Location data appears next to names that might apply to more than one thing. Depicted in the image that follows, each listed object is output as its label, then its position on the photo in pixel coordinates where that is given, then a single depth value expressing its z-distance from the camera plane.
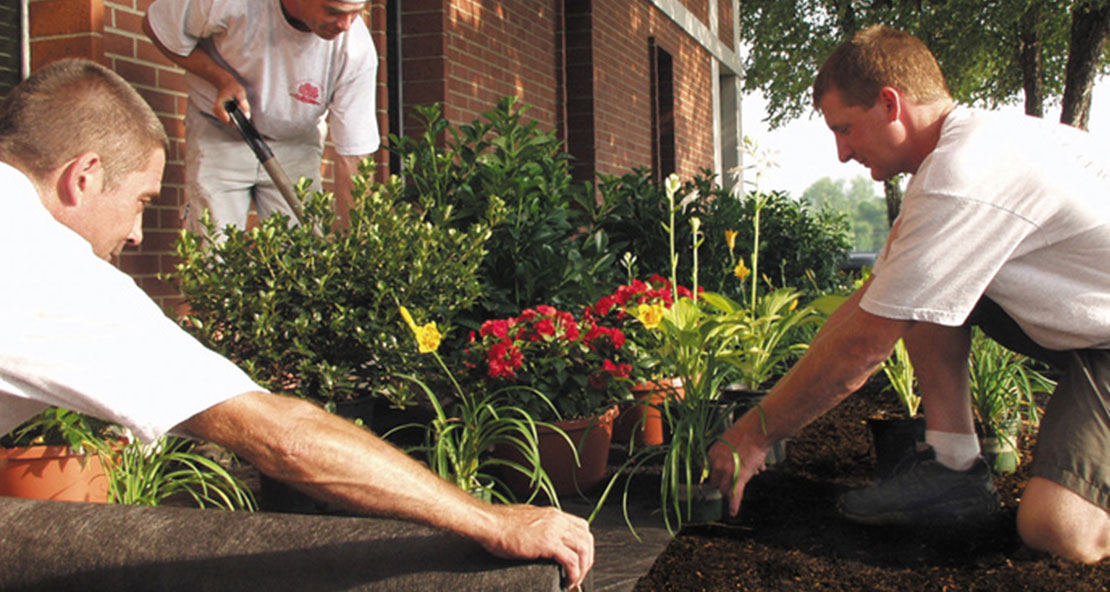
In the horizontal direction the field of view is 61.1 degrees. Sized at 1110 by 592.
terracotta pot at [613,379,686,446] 3.66
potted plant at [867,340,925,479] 3.23
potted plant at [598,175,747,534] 2.76
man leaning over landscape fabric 1.27
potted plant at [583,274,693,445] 3.24
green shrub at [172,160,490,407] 2.75
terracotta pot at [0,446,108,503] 2.54
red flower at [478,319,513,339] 3.01
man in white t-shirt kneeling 2.29
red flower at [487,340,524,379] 2.95
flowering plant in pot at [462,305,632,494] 3.06
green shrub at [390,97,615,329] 3.69
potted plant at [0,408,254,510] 2.50
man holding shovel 3.55
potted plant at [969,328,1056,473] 3.28
